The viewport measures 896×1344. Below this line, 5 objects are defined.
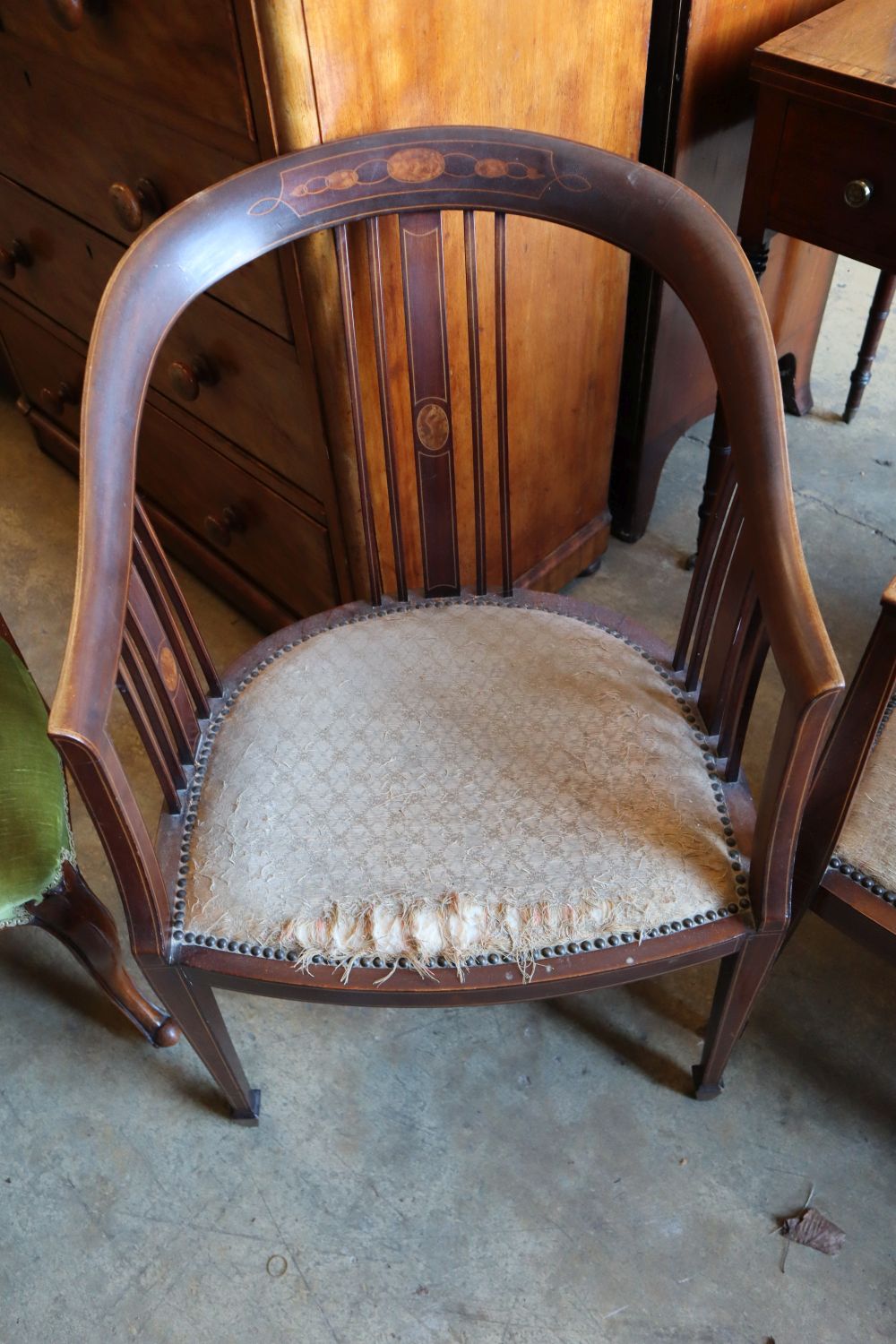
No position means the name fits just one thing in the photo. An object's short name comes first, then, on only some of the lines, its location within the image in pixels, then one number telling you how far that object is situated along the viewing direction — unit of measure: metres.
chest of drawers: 1.08
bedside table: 1.12
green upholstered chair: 1.04
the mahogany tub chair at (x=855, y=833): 0.89
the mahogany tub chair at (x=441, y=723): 0.86
